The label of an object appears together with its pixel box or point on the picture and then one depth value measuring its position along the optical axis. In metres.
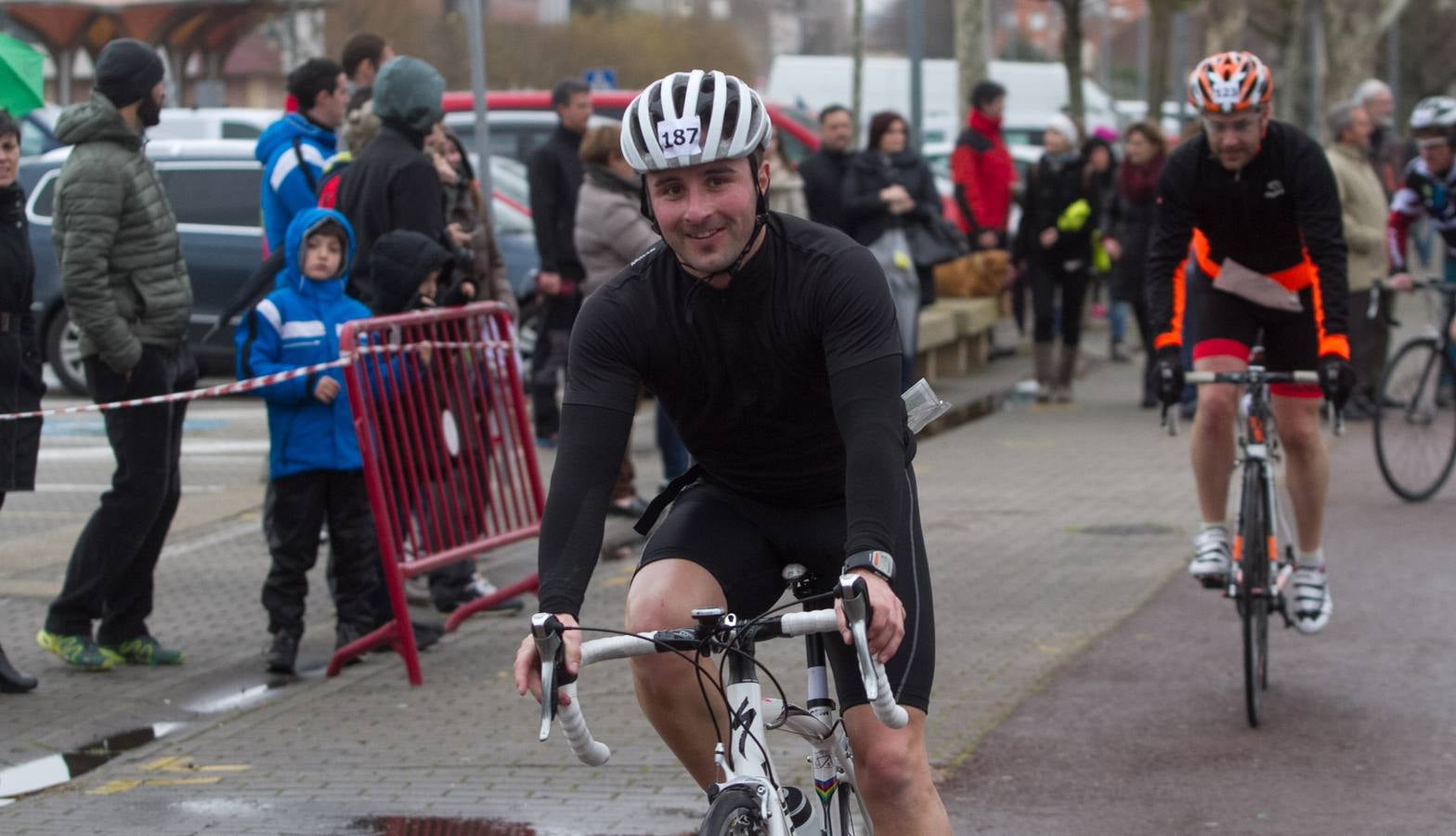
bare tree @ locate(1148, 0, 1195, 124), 30.81
